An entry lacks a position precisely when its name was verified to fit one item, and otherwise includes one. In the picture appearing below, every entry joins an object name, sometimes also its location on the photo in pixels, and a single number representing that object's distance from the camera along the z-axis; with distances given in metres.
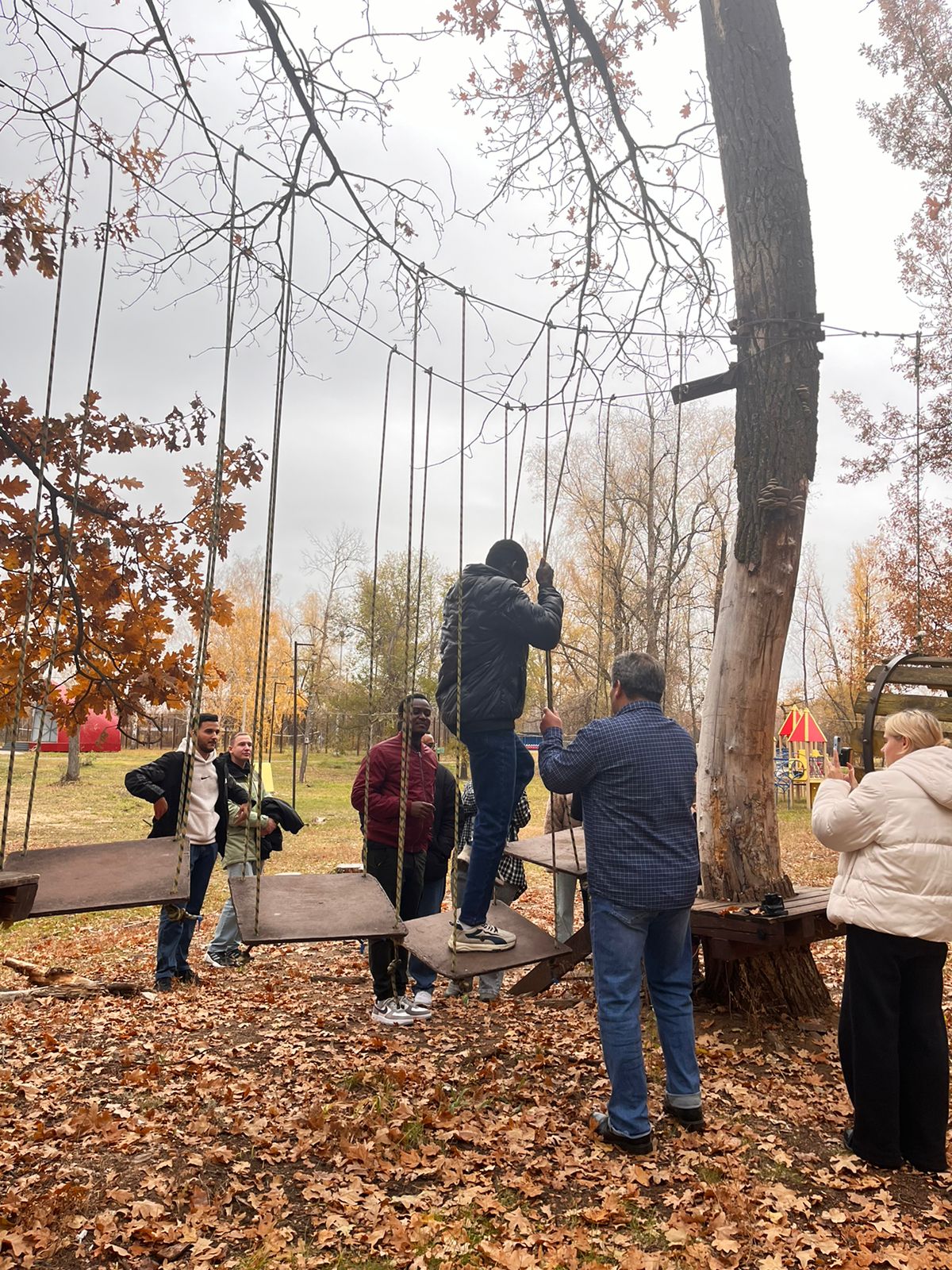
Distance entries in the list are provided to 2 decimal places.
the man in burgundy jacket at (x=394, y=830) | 5.35
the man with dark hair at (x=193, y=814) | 6.11
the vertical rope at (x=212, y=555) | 3.64
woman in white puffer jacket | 3.37
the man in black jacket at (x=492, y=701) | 4.01
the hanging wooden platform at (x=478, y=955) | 3.59
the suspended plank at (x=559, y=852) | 4.63
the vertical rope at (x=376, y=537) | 4.95
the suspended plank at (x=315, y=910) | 3.37
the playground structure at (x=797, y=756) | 24.92
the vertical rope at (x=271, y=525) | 3.52
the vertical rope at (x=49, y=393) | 3.15
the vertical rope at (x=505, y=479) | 4.38
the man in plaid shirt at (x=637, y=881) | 3.48
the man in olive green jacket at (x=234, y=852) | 6.91
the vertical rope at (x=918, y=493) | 4.75
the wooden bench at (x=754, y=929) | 4.18
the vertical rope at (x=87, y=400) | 3.69
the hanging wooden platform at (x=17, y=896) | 2.90
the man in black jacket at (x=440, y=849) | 5.83
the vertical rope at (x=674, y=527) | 6.02
